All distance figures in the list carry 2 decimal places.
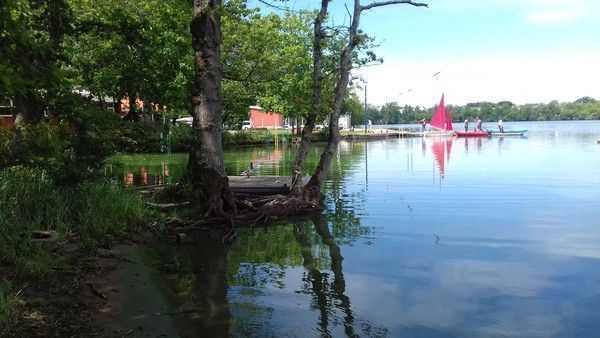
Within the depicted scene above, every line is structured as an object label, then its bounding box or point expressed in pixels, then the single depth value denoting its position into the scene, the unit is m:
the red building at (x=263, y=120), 76.55
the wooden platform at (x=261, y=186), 15.18
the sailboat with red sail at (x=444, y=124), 60.28
